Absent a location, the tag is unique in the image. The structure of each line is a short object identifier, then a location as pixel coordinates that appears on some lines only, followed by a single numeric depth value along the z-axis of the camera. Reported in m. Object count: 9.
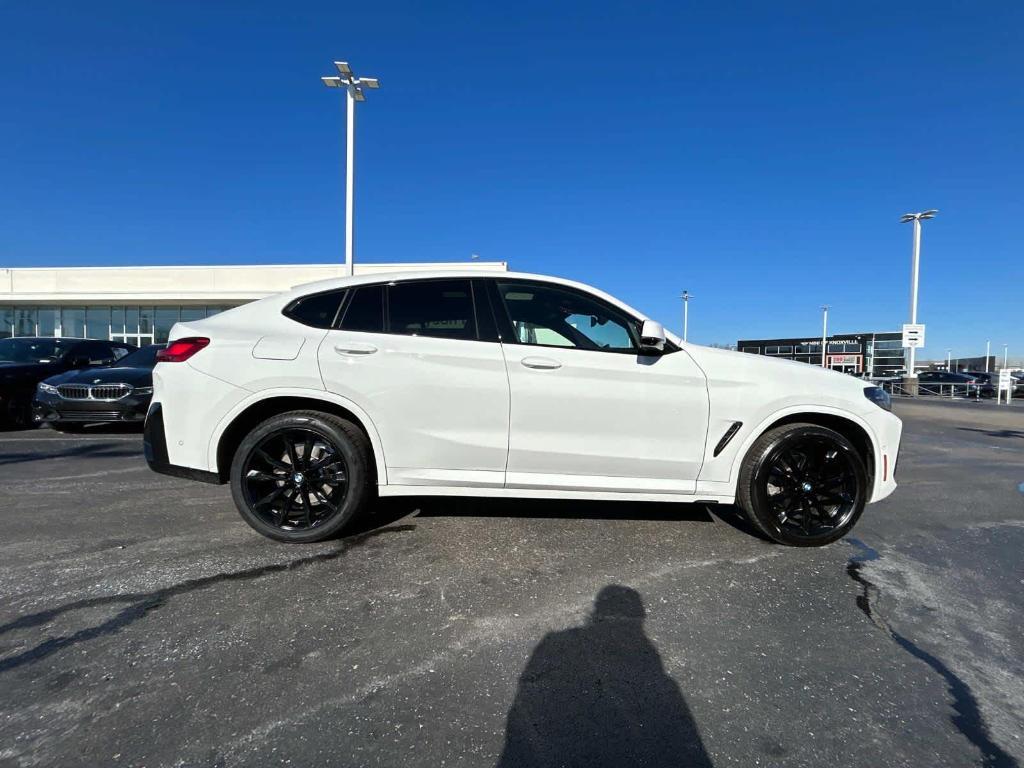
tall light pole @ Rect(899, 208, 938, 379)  25.20
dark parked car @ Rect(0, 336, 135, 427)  8.23
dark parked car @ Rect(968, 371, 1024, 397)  27.12
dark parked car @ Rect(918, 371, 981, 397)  28.22
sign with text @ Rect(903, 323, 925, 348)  23.84
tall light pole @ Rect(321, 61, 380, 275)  12.73
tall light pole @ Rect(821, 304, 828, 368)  44.75
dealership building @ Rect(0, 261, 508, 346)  24.12
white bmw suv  3.22
